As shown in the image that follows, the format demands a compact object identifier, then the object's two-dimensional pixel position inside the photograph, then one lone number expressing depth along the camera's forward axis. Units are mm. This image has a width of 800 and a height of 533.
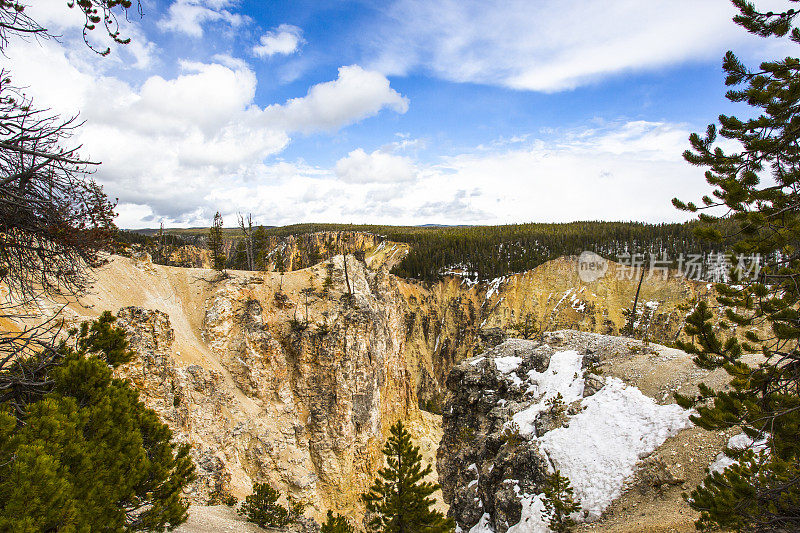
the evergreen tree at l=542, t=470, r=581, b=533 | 10898
